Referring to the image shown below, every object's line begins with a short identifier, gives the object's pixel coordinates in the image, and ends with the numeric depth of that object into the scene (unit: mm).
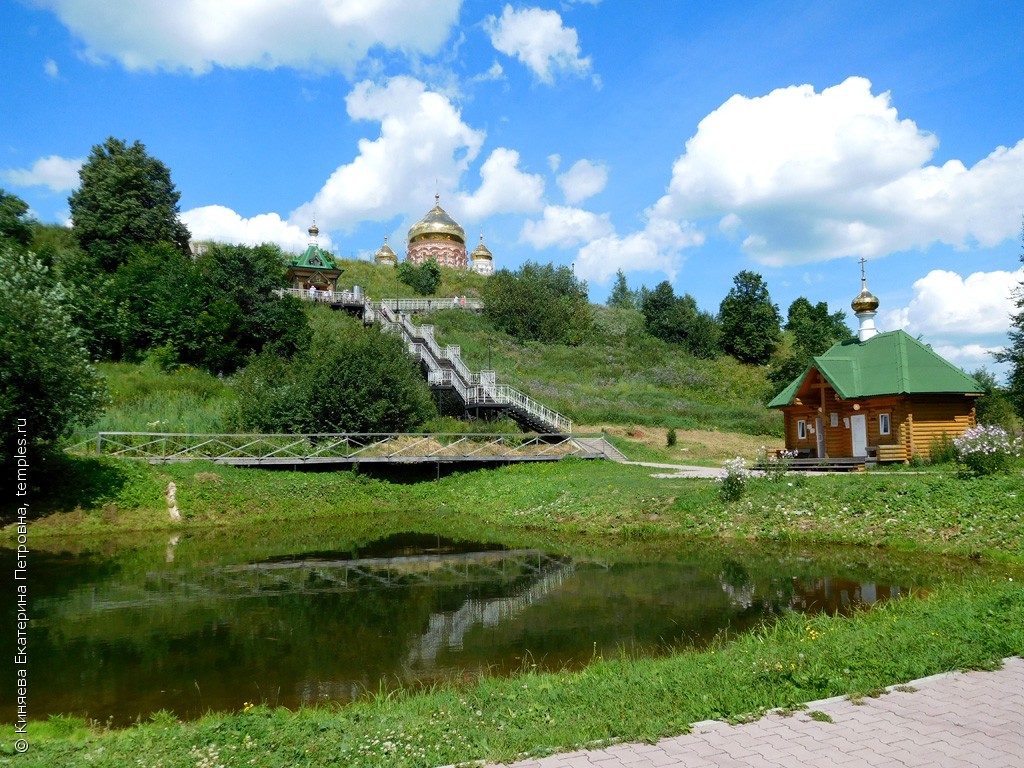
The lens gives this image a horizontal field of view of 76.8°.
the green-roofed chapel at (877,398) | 23922
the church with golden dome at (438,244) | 79125
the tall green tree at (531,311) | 56688
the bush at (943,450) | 22109
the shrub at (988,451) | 16203
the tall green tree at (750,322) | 57500
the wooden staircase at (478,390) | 32812
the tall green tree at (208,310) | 34781
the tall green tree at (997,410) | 30094
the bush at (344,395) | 25922
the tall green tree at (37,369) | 17297
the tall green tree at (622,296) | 86625
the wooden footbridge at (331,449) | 22828
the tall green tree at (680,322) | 59656
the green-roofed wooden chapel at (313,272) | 51656
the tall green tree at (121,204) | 41812
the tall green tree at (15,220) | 38719
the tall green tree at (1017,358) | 29281
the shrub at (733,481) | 17594
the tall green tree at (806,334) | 46500
